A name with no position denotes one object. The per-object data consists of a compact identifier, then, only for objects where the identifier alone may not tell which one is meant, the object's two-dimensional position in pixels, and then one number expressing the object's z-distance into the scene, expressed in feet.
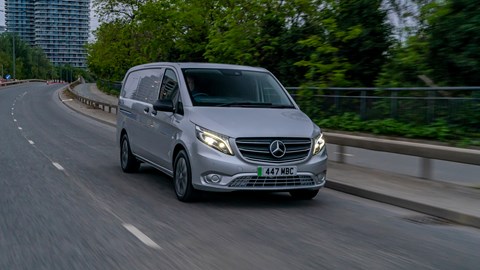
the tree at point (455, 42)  57.00
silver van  26.17
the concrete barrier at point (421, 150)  30.50
